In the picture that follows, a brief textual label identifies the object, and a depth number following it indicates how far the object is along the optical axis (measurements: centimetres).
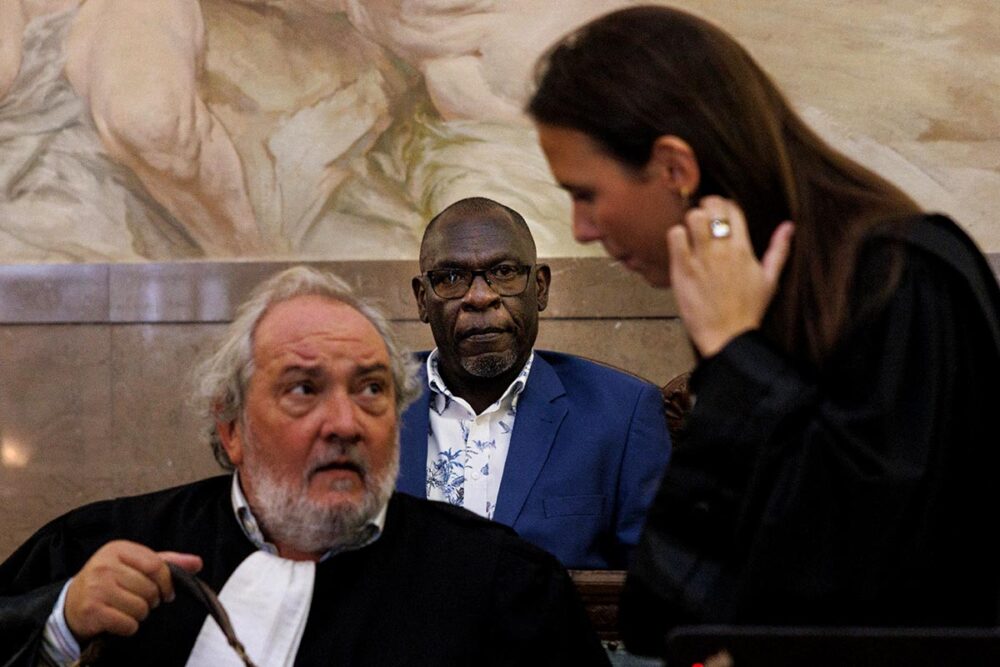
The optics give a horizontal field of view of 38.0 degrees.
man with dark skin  418
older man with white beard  299
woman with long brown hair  191
